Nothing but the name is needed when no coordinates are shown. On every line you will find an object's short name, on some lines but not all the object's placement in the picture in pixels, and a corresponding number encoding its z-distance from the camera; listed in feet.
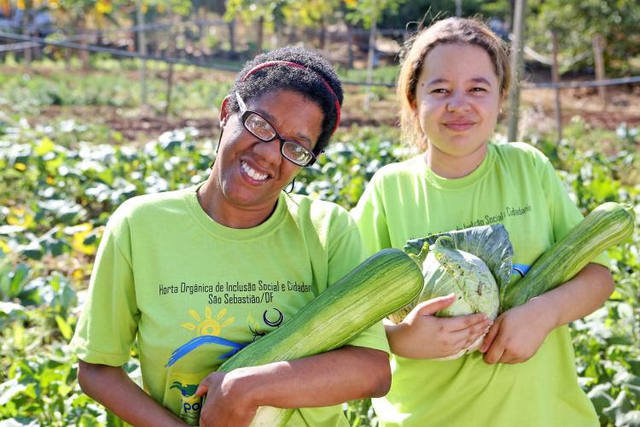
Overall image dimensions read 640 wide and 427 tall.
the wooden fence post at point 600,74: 50.26
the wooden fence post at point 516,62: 15.96
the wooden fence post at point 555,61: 36.35
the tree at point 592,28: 59.93
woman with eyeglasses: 6.62
